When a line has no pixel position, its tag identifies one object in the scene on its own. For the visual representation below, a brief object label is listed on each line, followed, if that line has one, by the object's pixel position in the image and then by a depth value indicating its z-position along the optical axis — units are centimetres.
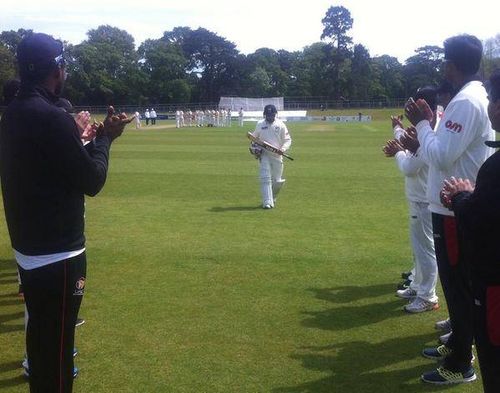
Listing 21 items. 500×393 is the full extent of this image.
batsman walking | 1385
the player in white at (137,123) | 5653
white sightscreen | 7806
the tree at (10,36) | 8771
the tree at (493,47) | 5662
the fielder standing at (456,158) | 461
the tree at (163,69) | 9612
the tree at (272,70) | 10744
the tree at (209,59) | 10894
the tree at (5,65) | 6631
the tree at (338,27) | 10953
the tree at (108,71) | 6931
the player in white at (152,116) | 6456
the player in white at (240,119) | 6010
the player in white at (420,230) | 659
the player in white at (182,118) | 5740
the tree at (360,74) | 10144
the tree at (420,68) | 9099
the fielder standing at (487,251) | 319
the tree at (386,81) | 10088
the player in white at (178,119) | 5662
